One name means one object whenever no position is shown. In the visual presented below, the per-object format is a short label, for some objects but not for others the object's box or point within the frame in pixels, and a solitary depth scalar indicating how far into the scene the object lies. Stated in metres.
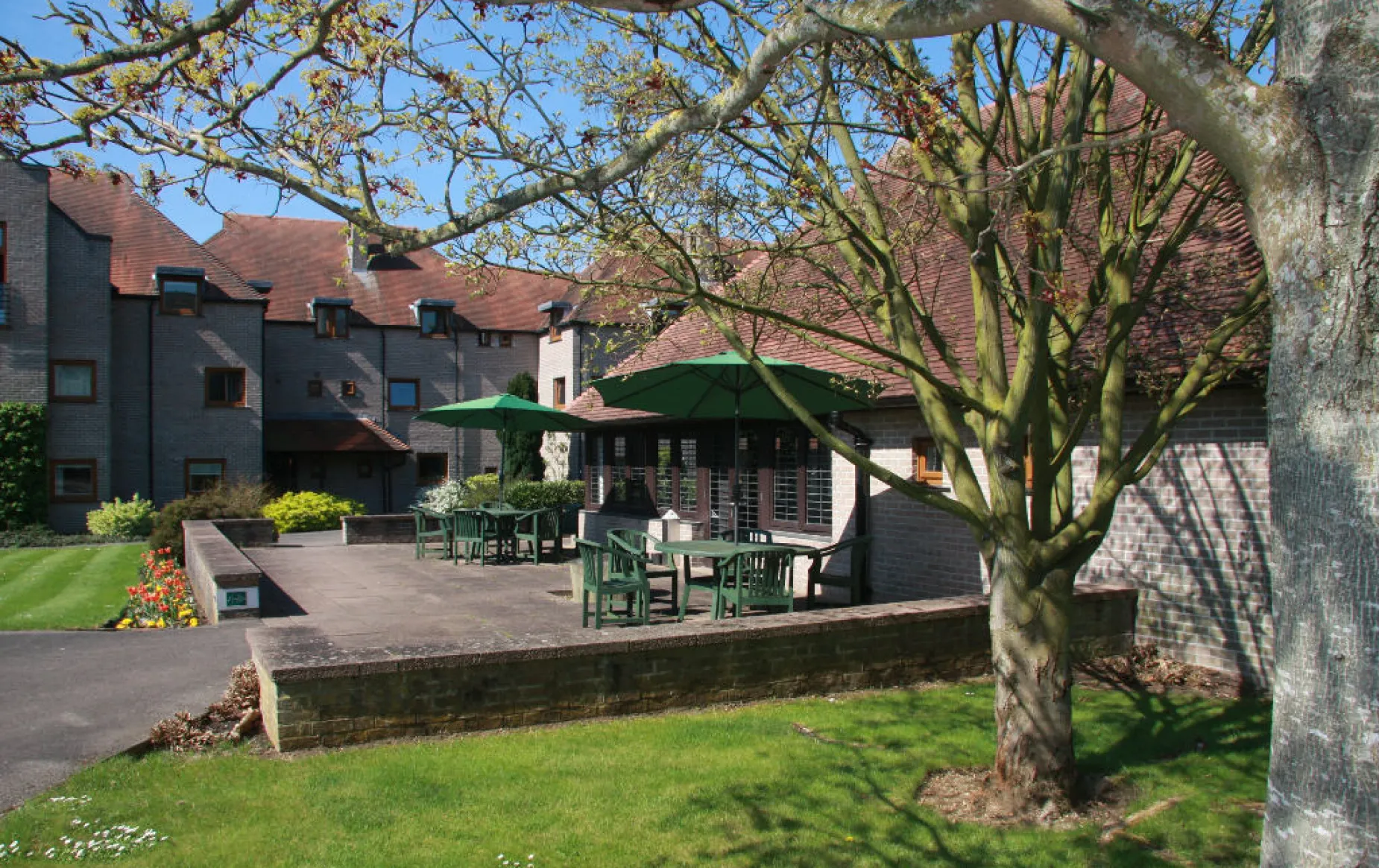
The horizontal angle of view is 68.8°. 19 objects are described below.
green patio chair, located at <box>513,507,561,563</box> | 16.66
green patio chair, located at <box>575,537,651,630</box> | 9.39
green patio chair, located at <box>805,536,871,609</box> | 10.73
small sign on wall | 10.20
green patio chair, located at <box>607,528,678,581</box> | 10.24
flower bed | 10.48
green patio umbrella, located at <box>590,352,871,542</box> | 9.97
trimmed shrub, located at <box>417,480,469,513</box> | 27.61
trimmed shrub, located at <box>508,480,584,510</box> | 26.64
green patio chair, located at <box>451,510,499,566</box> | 16.42
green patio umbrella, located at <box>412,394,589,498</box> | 16.84
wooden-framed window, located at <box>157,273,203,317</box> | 28.39
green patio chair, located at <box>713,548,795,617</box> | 9.25
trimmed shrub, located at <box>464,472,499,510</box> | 26.89
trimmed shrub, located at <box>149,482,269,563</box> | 17.64
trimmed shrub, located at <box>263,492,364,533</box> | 25.66
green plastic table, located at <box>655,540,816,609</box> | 9.62
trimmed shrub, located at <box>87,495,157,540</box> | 24.06
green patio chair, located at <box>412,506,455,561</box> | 17.19
